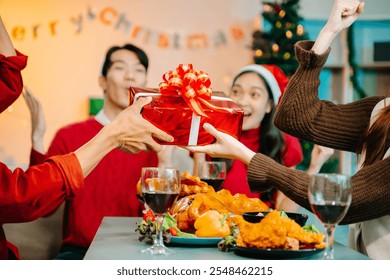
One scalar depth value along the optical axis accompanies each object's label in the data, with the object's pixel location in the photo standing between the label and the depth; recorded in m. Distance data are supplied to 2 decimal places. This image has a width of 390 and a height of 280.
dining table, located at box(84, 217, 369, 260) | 1.26
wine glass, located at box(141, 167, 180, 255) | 1.28
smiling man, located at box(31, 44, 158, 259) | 2.49
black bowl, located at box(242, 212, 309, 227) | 1.43
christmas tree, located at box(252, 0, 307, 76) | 4.38
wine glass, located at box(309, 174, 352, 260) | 1.14
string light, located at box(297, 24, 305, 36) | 4.41
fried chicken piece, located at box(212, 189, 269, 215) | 1.63
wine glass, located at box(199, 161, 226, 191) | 1.89
